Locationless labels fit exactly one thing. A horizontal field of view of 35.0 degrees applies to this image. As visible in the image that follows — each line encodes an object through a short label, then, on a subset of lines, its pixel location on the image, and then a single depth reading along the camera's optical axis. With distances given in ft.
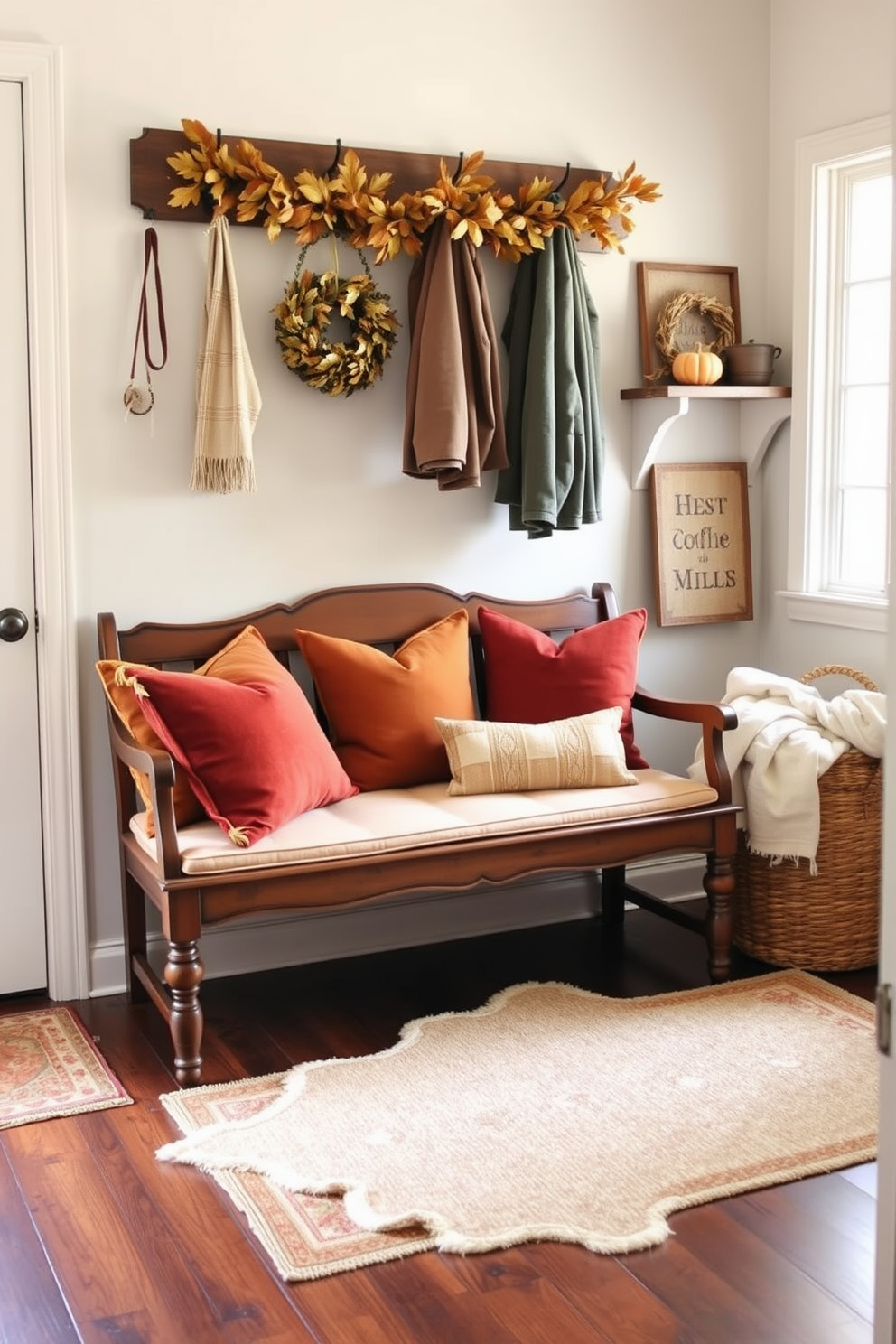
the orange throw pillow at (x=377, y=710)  11.37
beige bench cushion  9.76
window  12.87
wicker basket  11.54
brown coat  11.34
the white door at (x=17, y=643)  10.58
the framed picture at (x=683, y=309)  13.00
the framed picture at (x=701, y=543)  13.28
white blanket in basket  11.43
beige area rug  7.76
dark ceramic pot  13.06
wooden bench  9.58
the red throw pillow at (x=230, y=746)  9.93
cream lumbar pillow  11.18
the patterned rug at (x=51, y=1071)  9.32
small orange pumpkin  12.74
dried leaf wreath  11.25
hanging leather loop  10.91
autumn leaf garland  10.91
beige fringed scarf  10.98
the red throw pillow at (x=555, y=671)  11.94
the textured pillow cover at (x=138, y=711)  10.28
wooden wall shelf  12.63
